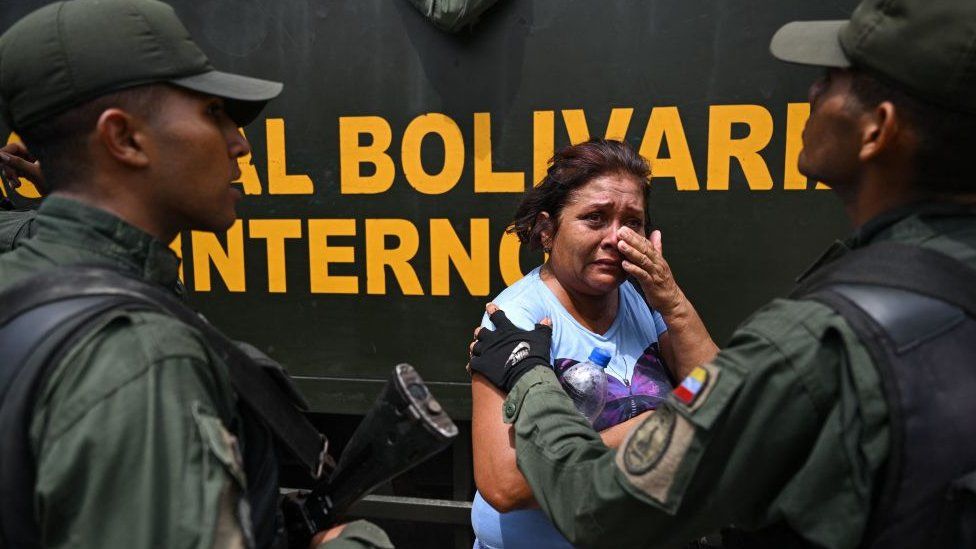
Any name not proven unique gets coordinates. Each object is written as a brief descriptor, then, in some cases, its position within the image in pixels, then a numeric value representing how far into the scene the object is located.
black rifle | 1.08
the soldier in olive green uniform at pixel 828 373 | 0.90
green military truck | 2.06
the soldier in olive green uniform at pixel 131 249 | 0.79
